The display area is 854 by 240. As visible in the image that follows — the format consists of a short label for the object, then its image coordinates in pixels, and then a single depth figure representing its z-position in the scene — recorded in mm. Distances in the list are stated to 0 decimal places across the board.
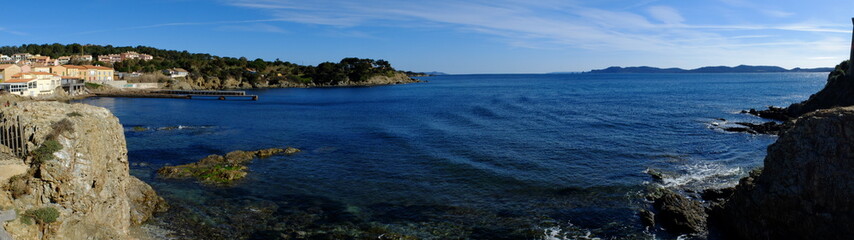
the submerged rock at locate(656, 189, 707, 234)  18391
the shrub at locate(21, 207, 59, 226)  12485
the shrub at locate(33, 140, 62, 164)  13234
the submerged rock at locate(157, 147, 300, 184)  25938
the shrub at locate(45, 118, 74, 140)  13866
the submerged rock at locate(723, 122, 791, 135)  42053
